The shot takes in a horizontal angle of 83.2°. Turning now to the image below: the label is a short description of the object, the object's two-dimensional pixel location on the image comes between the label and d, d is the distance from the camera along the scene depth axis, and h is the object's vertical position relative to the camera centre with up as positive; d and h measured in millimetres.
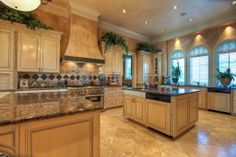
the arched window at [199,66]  5949 +599
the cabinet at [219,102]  4773 -867
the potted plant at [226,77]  4926 +58
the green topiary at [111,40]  5400 +1635
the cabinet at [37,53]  3559 +720
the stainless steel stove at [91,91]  4202 -437
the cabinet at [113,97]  5223 -752
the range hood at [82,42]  4383 +1289
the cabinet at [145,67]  7156 +654
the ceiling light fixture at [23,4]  1636 +946
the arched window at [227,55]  5145 +929
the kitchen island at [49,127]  1058 -447
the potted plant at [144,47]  7159 +1715
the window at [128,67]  7664 +644
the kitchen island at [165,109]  2793 -740
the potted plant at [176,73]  6562 +251
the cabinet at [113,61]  5598 +781
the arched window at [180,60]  6816 +997
